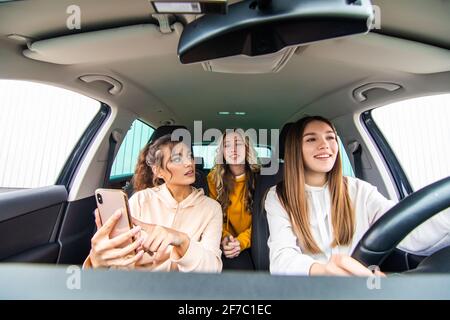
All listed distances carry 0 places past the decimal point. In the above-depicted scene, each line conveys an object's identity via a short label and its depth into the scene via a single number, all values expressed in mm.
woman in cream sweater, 652
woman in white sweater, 666
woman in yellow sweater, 1063
